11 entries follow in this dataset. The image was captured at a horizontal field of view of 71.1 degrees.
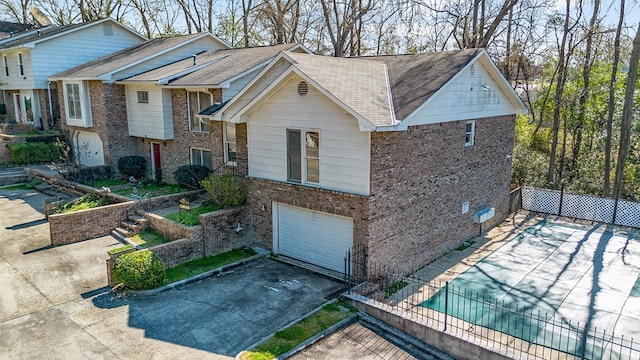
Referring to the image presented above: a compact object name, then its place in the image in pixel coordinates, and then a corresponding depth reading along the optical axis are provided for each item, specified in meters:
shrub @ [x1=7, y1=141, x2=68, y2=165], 25.78
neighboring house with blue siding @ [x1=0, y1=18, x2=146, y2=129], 27.38
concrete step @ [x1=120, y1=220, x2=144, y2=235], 16.70
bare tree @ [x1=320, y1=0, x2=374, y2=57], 31.88
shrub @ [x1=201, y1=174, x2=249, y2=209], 16.14
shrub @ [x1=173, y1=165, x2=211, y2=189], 19.53
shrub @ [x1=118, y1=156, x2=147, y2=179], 22.19
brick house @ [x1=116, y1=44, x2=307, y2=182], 18.64
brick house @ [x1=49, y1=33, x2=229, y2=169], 22.28
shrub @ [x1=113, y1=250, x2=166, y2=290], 12.34
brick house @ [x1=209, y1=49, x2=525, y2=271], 13.19
